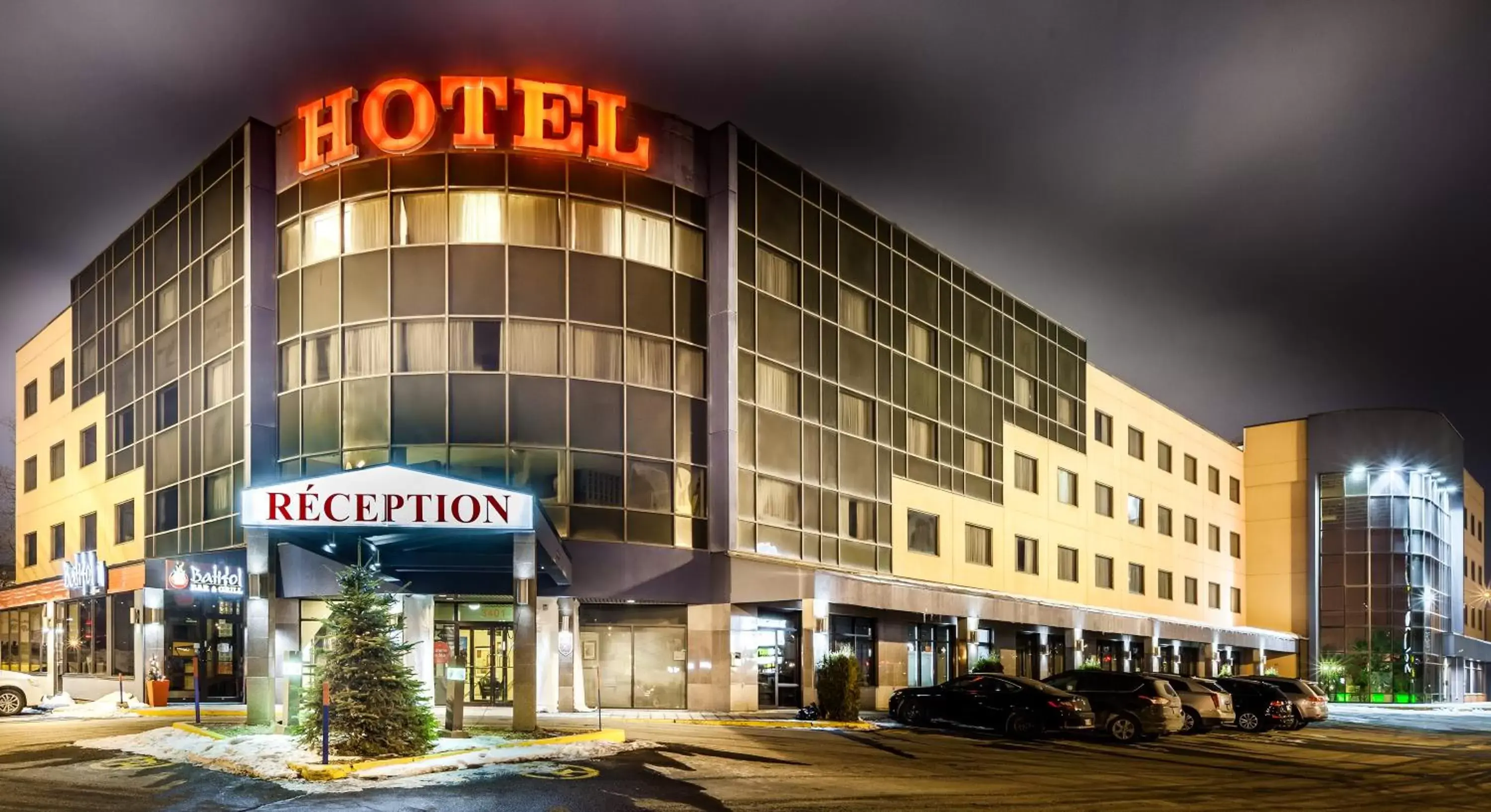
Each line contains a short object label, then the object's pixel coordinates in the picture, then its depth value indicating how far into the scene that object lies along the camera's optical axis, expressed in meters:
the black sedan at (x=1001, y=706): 29.31
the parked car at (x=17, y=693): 32.53
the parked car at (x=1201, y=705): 33.03
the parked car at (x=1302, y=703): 36.19
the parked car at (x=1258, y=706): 34.97
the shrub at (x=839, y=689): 31.84
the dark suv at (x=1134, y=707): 30.06
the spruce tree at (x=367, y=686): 20.25
